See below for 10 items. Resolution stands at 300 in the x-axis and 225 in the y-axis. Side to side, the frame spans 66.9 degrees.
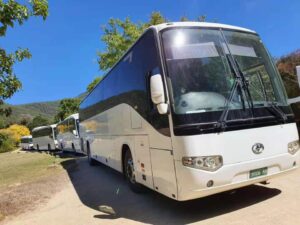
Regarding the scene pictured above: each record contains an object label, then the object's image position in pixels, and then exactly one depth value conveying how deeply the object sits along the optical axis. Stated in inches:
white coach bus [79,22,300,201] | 139.4
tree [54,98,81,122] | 1918.3
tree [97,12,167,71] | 665.3
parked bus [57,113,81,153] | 639.2
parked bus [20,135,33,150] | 1662.5
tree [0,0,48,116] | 184.6
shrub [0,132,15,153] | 1670.9
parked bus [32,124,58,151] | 1069.1
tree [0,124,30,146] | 2365.5
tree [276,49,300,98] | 378.9
